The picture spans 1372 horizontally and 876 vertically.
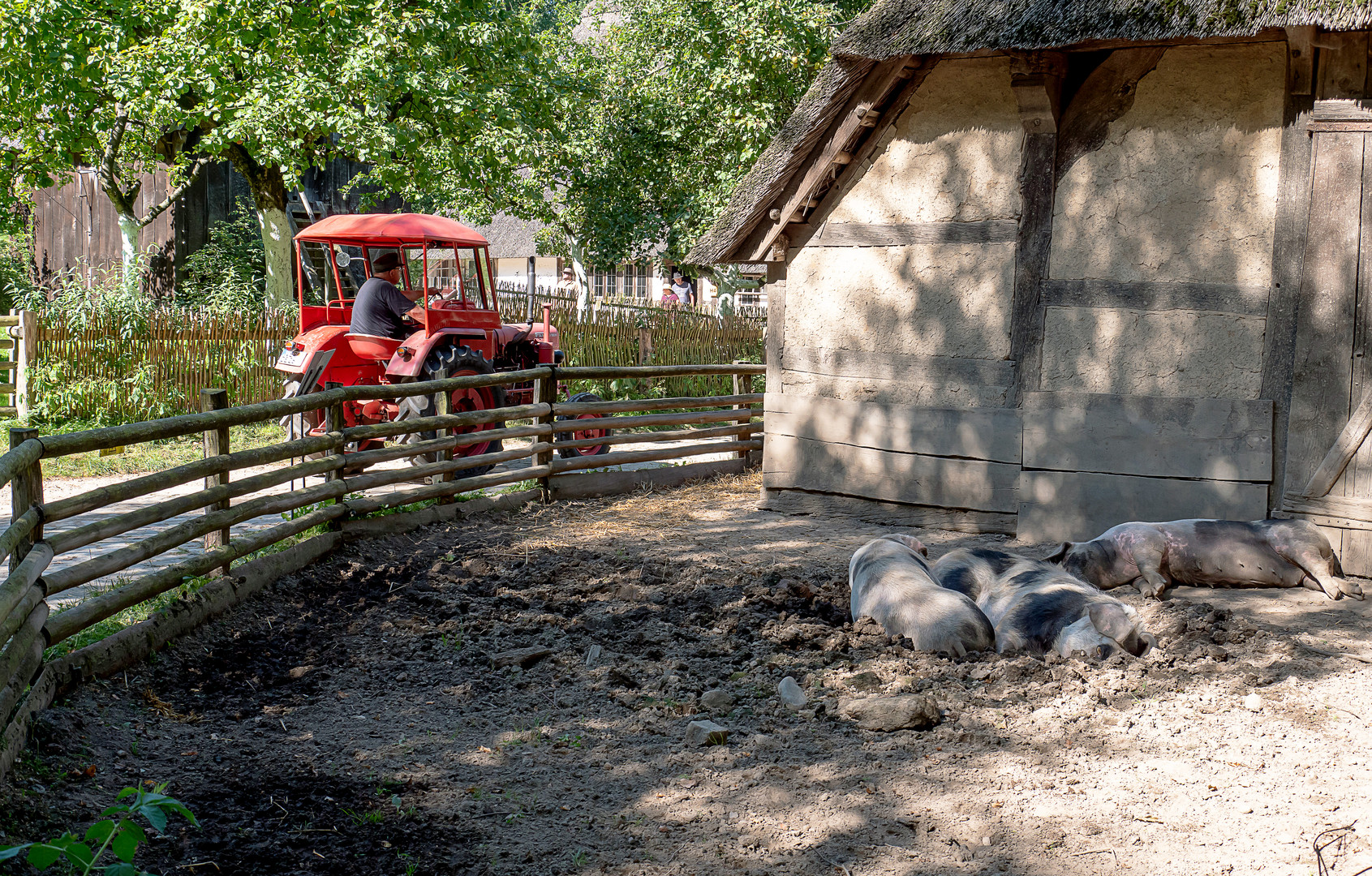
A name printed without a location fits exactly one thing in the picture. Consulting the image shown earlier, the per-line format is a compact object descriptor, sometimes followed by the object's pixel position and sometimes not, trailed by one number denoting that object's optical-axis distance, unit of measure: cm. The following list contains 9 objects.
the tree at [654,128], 1788
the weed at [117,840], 216
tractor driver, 990
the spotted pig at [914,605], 533
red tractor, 979
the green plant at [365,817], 355
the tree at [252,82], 1306
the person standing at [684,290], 3072
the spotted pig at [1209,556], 661
